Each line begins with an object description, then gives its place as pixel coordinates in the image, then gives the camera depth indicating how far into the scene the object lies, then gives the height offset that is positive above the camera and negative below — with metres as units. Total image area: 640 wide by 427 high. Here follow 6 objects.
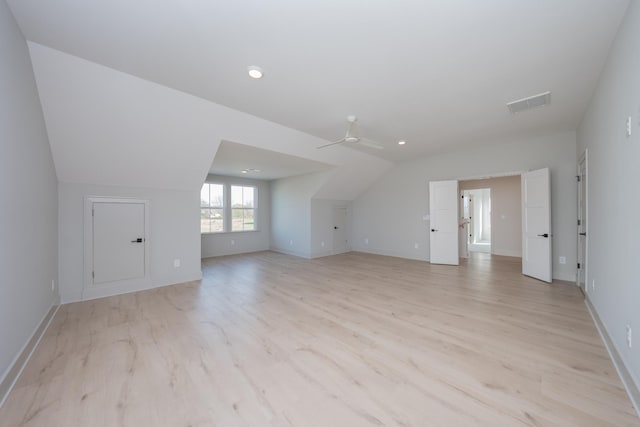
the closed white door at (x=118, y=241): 3.90 -0.43
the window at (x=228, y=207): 7.41 +0.22
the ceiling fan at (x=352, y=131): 3.88 +1.33
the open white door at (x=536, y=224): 4.58 -0.20
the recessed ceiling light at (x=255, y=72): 2.58 +1.50
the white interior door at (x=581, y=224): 4.04 -0.18
